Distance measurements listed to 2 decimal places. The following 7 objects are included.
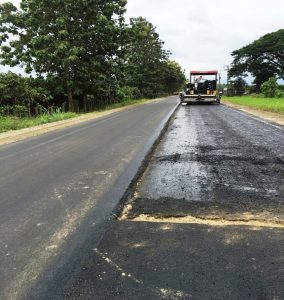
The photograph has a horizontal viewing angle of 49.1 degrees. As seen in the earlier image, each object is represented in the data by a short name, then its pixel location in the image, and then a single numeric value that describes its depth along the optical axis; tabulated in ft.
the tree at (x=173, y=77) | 241.32
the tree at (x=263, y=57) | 184.70
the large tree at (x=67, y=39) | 72.72
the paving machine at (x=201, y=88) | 87.77
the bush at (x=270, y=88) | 148.76
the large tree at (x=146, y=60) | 155.55
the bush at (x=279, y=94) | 137.80
